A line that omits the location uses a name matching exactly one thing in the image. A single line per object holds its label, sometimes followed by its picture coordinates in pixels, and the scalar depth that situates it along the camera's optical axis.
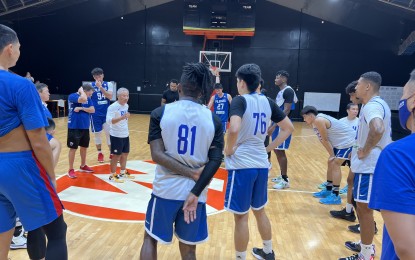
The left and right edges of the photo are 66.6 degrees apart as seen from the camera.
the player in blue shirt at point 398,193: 0.90
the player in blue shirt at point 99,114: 6.98
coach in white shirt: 5.38
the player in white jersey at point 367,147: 2.93
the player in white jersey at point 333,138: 4.79
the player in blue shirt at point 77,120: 5.71
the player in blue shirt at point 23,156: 1.85
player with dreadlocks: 1.96
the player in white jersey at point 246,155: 2.79
